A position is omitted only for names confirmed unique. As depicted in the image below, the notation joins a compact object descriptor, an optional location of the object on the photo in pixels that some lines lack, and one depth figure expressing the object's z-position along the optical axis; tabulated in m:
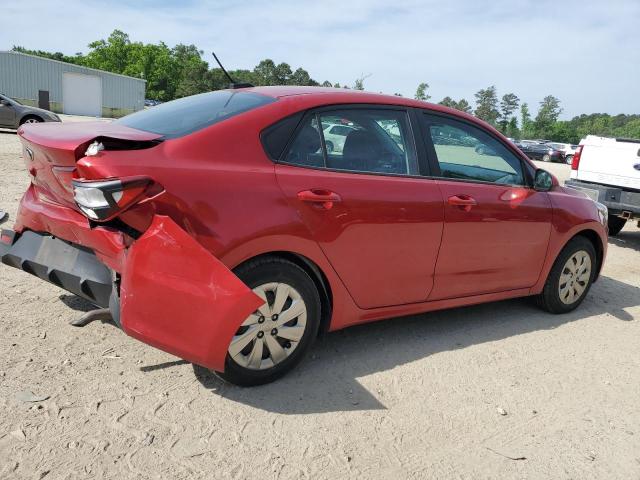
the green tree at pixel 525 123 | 80.44
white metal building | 41.84
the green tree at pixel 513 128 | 80.28
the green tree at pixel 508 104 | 105.02
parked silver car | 17.64
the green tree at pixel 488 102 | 97.75
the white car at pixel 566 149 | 37.66
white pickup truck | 7.65
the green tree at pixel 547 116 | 77.75
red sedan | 2.66
